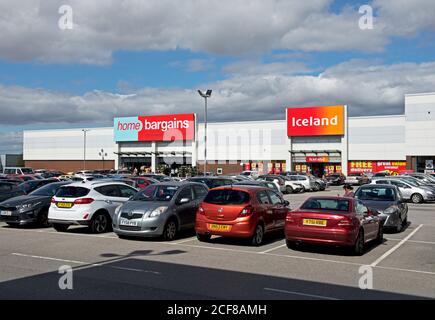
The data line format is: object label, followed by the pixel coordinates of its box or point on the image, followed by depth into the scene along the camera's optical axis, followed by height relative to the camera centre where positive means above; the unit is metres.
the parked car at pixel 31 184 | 22.00 -0.88
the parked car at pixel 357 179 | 48.81 -1.47
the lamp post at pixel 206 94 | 36.41 +4.97
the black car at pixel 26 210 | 16.02 -1.43
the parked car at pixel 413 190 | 29.23 -1.52
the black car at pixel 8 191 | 19.94 -1.04
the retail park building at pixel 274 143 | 56.25 +2.68
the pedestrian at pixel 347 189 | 18.91 -0.96
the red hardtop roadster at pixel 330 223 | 11.45 -1.36
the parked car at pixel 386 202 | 15.73 -1.23
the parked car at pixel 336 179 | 53.53 -1.57
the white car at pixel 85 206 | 14.84 -1.23
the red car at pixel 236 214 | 12.62 -1.25
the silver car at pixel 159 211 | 13.29 -1.26
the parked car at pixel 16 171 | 44.66 -0.57
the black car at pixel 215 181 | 22.02 -0.73
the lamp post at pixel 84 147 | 70.38 +2.32
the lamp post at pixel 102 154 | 72.31 +1.45
